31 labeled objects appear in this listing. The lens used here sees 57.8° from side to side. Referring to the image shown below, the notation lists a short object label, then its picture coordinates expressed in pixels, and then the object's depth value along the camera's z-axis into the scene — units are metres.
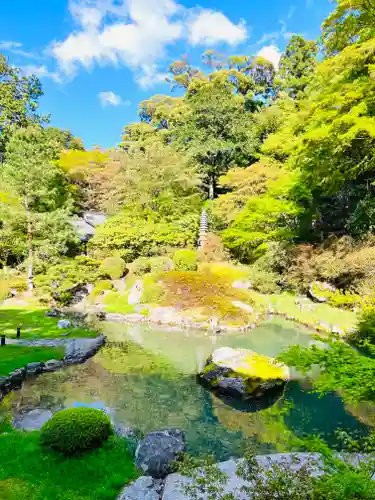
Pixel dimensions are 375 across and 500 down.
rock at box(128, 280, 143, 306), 17.55
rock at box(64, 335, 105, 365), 10.07
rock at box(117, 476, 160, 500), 4.48
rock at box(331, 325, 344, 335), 13.00
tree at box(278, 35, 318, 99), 32.84
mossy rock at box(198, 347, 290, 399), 8.32
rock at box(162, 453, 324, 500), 4.34
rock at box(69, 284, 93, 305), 18.25
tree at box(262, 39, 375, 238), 12.72
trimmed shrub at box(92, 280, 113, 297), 18.39
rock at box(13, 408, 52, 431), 6.42
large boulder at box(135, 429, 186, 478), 5.10
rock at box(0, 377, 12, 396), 7.78
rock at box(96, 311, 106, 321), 15.90
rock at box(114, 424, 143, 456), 5.92
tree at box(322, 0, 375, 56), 10.88
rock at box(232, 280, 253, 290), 19.34
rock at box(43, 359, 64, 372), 9.28
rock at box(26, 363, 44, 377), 8.84
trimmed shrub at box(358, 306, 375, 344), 11.20
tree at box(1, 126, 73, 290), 18.09
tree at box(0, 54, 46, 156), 21.44
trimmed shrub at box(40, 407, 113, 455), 5.27
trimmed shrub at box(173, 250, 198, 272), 20.66
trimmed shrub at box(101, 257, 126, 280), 20.41
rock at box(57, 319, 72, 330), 12.82
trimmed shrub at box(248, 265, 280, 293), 18.88
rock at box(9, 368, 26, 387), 8.21
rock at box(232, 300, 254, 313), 16.36
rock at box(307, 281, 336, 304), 16.16
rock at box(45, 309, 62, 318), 14.54
